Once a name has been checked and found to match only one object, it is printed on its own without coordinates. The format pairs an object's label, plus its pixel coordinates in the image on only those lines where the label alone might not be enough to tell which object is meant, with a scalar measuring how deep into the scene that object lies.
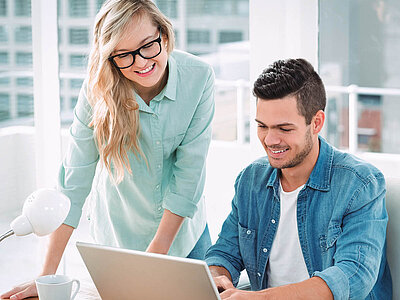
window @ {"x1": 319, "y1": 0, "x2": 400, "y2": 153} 2.99
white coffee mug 1.87
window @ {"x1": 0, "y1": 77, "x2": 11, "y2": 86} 3.46
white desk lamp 1.75
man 1.96
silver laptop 1.70
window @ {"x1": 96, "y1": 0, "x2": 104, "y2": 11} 3.64
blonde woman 2.13
